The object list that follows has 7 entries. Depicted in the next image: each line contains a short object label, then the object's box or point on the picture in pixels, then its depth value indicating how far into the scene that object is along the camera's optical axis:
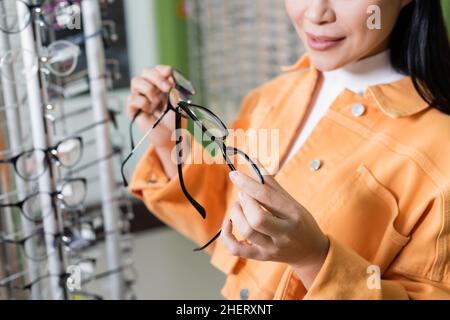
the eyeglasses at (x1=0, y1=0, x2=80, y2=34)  0.70
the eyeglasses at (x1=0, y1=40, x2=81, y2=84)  0.72
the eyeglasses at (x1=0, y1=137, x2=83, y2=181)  0.76
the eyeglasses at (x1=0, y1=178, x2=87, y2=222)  0.78
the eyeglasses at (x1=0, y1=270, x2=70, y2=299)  0.81
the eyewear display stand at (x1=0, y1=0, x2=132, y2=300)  0.73
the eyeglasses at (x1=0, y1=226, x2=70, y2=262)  0.79
